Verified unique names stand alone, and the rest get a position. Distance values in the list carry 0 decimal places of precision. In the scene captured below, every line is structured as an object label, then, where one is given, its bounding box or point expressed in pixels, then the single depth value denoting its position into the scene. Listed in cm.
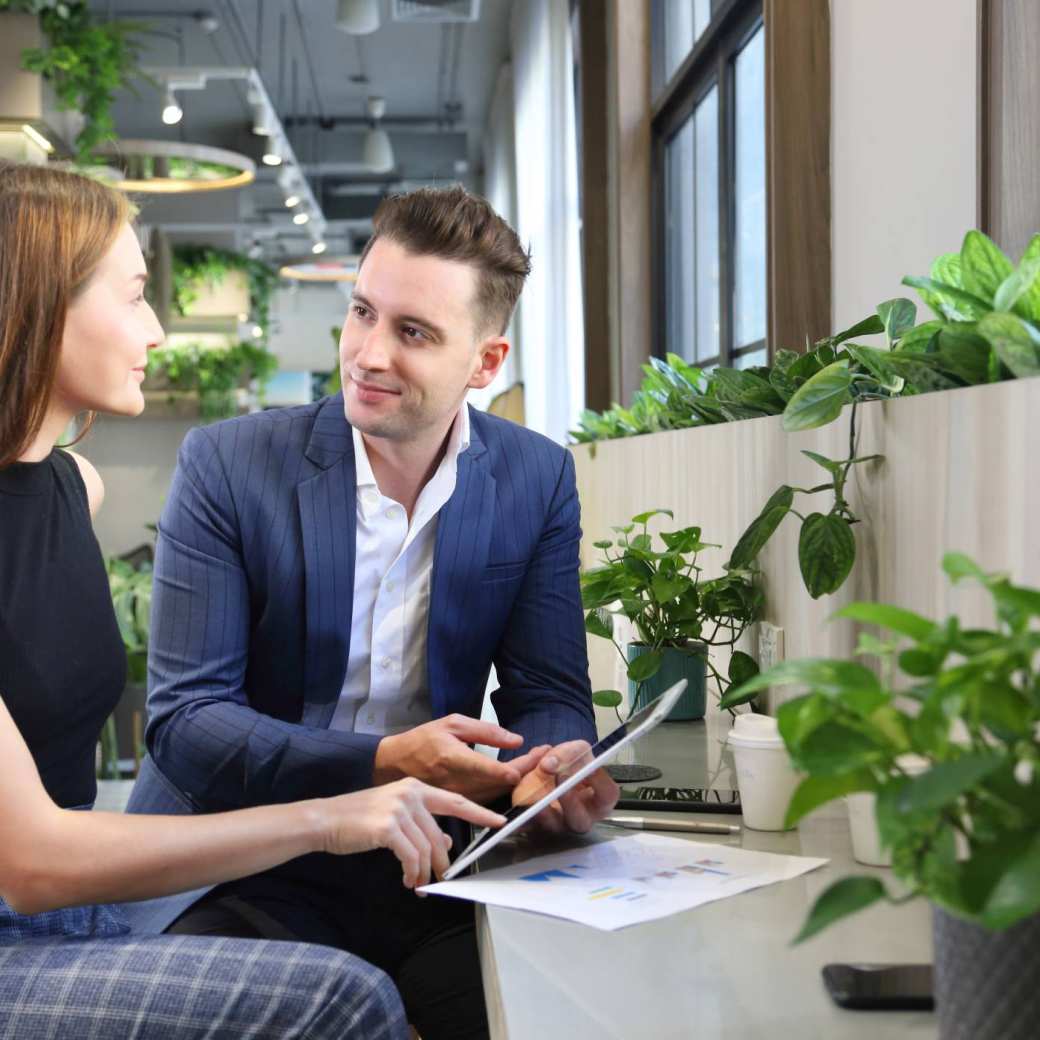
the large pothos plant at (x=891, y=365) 116
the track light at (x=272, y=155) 968
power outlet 199
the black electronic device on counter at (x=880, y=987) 90
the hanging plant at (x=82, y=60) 589
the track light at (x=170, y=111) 770
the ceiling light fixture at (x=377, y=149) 1168
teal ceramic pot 213
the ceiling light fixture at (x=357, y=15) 748
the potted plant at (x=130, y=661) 620
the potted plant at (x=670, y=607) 213
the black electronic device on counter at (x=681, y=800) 155
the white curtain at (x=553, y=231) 625
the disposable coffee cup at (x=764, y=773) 143
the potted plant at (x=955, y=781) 61
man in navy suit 166
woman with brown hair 119
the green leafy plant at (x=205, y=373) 1066
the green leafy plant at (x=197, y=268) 1263
